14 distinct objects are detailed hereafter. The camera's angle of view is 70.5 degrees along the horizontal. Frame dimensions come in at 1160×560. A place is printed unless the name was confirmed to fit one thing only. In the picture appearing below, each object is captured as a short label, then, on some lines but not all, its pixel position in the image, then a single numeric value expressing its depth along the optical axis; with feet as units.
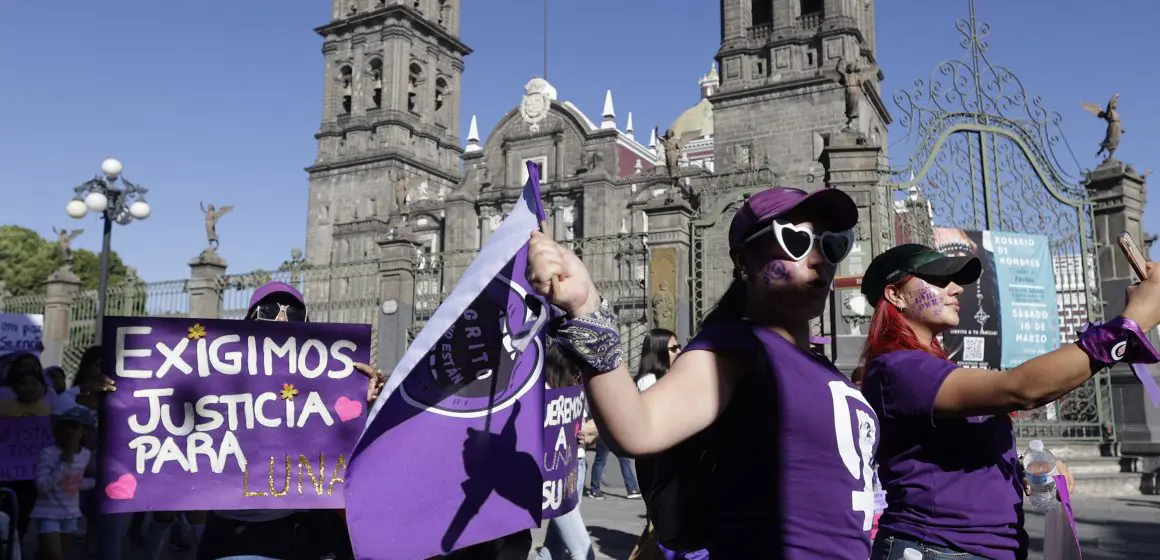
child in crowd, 17.90
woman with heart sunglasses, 5.42
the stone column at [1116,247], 36.88
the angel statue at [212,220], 65.57
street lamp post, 46.75
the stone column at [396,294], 53.42
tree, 144.97
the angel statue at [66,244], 75.87
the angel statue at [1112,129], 39.24
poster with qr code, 34.86
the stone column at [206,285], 62.34
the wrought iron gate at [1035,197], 37.22
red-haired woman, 7.64
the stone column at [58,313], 70.38
